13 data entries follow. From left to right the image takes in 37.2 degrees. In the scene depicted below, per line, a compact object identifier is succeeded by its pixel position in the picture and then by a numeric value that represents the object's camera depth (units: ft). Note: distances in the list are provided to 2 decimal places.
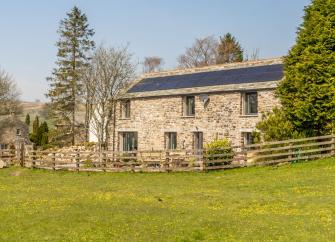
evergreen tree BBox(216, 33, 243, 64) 256.11
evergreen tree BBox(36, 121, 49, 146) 225.48
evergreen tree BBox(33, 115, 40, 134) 239.05
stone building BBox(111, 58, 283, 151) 115.85
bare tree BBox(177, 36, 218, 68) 271.90
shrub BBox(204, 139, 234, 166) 90.22
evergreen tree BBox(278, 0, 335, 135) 93.97
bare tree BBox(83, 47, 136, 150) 159.63
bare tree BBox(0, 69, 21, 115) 261.65
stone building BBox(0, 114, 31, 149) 199.83
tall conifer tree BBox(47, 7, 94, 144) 204.23
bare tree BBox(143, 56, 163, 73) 333.42
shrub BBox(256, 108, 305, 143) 97.09
